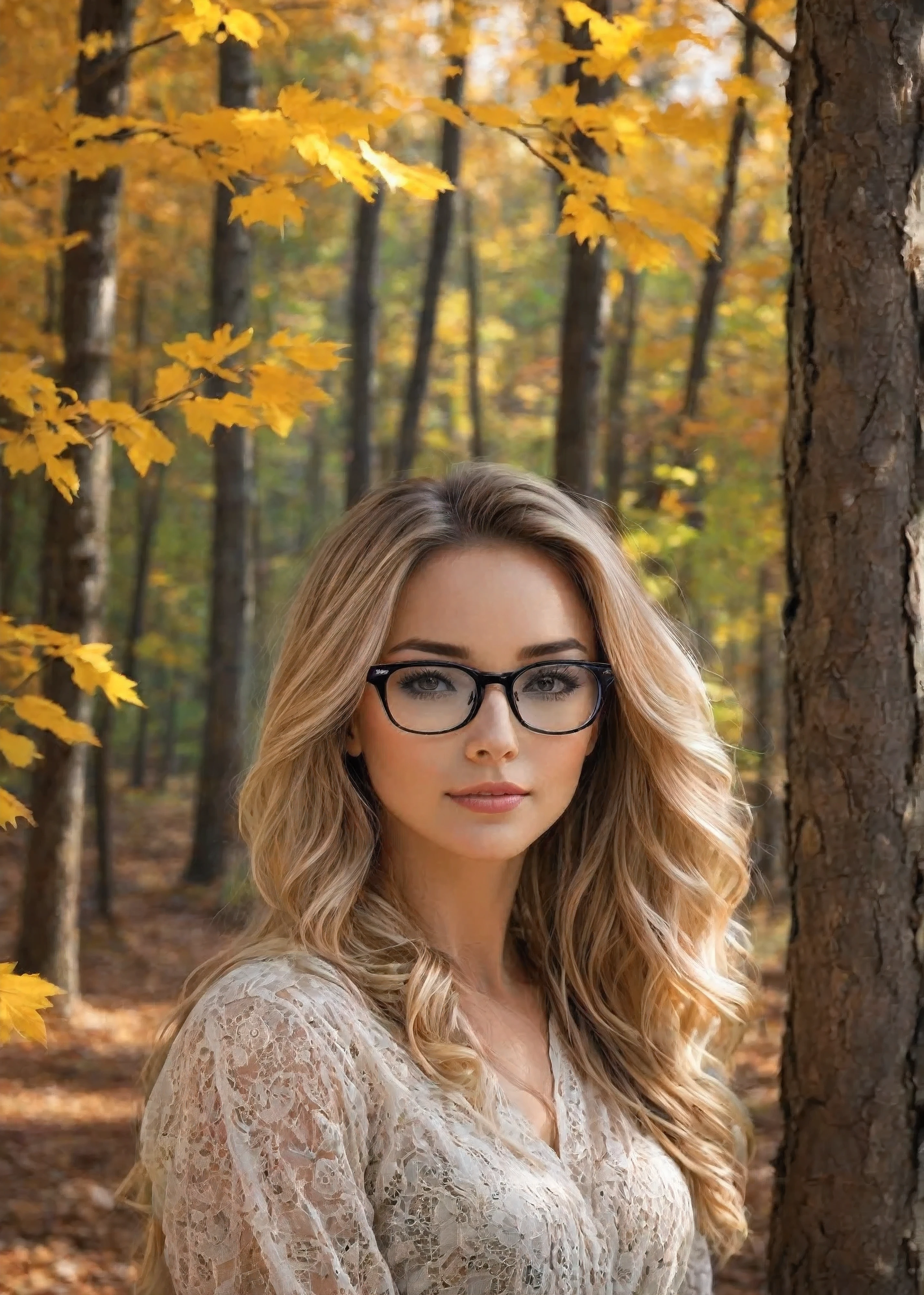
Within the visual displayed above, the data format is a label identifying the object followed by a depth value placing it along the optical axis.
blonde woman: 1.76
